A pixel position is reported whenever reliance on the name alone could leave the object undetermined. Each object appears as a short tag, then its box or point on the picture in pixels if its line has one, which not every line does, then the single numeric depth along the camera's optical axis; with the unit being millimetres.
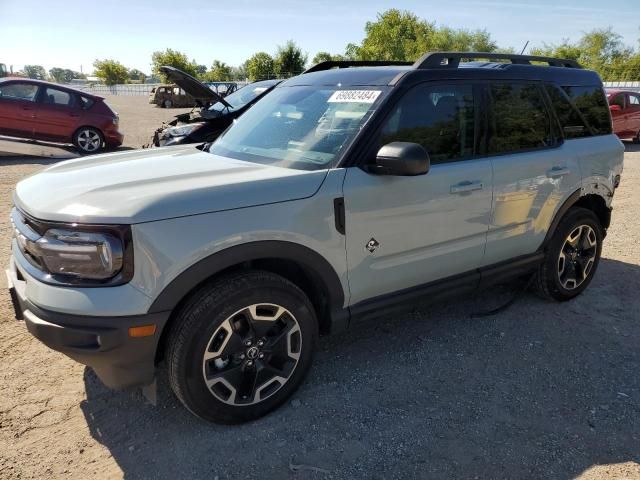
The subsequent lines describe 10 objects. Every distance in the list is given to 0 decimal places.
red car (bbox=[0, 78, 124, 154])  11109
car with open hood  8211
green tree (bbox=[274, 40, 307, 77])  49969
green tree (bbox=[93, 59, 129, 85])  81312
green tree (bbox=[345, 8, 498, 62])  55219
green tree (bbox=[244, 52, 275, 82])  52531
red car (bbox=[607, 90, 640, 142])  14344
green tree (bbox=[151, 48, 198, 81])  64312
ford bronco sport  2205
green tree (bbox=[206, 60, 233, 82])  68125
